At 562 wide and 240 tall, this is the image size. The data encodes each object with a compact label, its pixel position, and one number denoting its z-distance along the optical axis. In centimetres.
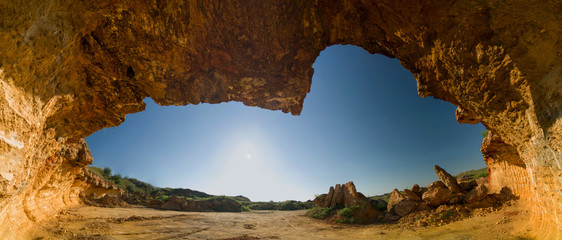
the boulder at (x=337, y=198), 1501
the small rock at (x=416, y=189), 1144
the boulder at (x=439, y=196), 948
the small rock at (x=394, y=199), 1151
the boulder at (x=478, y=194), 871
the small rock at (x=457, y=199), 919
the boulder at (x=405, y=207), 1009
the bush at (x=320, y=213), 1397
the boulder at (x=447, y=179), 967
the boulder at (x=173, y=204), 1967
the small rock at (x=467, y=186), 1001
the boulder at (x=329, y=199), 1587
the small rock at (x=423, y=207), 978
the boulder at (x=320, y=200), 1688
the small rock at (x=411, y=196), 1056
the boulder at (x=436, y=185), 1031
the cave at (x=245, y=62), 332
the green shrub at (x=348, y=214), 1165
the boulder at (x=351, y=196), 1356
